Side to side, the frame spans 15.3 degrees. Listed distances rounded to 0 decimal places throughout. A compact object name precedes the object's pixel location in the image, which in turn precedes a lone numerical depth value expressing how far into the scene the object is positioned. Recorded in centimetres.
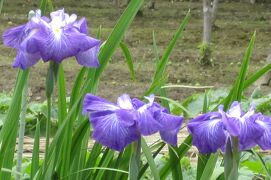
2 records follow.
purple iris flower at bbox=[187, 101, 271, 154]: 135
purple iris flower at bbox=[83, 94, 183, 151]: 135
